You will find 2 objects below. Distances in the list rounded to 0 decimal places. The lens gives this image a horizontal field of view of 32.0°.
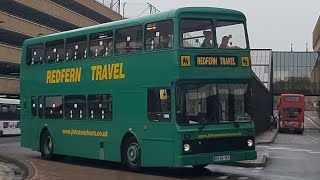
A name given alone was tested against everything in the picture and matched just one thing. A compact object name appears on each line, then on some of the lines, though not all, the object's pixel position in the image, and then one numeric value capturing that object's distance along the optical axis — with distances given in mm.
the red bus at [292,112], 54344
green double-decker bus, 13359
